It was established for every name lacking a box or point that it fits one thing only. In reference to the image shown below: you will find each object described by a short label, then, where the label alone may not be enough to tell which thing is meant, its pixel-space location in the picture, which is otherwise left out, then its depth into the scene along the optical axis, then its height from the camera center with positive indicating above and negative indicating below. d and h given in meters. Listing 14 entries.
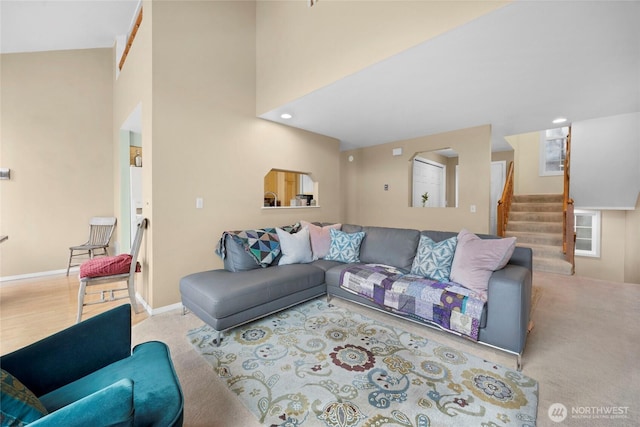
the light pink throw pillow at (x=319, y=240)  3.31 -0.42
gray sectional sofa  1.87 -0.70
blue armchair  0.73 -0.70
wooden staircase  4.35 -0.41
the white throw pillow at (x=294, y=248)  3.07 -0.48
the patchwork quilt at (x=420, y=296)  1.99 -0.76
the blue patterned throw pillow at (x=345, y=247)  3.22 -0.49
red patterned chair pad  2.51 -0.57
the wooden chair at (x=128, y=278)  2.46 -0.69
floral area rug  1.41 -1.12
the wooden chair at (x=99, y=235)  4.28 -0.45
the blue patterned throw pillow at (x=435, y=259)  2.44 -0.50
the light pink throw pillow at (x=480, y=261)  2.11 -0.45
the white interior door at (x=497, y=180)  6.43 +0.69
